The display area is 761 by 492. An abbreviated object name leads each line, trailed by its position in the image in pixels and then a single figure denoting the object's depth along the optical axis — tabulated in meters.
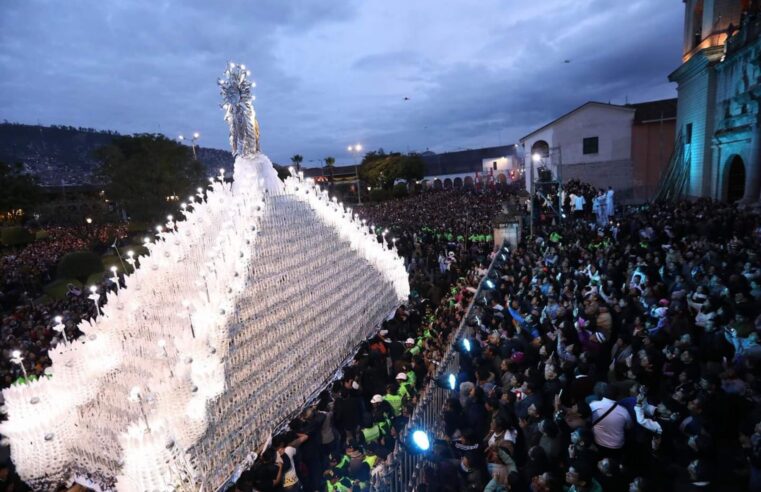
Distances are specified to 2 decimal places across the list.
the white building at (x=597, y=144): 36.16
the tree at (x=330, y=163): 73.74
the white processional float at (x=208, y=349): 6.71
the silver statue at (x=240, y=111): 10.78
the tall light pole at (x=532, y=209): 19.75
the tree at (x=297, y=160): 70.28
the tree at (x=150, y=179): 33.84
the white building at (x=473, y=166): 70.51
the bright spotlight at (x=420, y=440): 5.52
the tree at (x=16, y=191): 37.59
